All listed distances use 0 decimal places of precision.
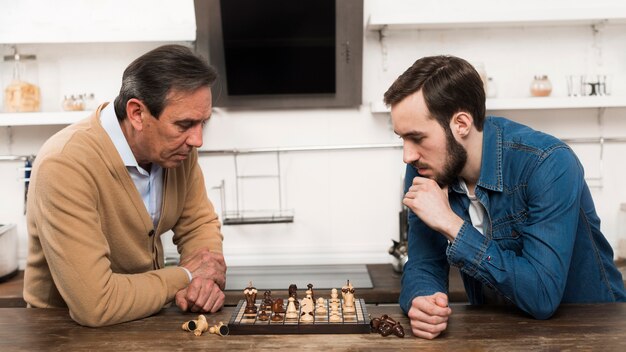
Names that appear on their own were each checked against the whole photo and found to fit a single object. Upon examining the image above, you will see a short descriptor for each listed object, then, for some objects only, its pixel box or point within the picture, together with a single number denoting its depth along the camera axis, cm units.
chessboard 137
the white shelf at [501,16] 259
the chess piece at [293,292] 154
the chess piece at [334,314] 139
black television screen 271
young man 142
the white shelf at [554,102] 266
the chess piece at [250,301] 147
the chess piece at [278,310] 142
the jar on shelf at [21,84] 275
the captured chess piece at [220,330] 137
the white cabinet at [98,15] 284
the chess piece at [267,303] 148
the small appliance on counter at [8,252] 272
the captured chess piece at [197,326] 138
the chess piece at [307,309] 140
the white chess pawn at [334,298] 152
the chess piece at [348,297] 149
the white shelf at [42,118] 268
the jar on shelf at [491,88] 277
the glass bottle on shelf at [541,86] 276
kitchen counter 243
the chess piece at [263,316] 141
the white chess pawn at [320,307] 146
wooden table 129
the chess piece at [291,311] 142
